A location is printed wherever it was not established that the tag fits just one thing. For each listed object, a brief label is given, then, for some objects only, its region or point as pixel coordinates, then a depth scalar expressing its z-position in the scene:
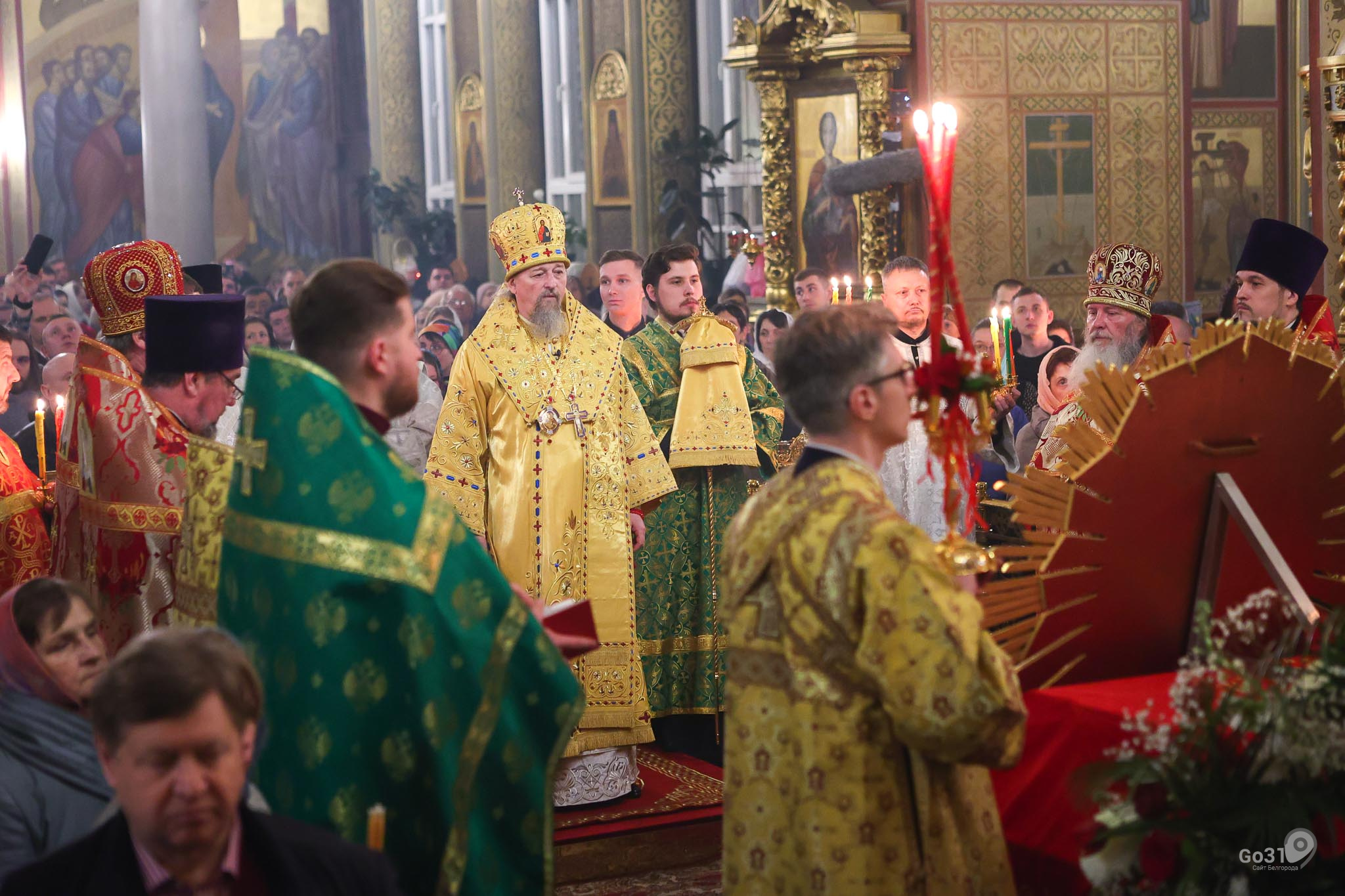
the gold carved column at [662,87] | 14.52
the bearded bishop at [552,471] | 5.00
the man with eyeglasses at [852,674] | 2.40
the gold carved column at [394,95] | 22.32
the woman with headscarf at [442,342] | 9.16
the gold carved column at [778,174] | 10.16
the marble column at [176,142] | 12.84
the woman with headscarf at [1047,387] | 5.93
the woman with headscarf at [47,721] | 2.77
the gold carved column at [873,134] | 9.45
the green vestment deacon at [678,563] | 5.79
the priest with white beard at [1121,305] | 5.33
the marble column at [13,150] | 19.94
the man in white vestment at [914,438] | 5.27
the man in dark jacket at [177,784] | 2.09
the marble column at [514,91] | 18.59
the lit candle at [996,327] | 4.96
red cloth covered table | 2.80
